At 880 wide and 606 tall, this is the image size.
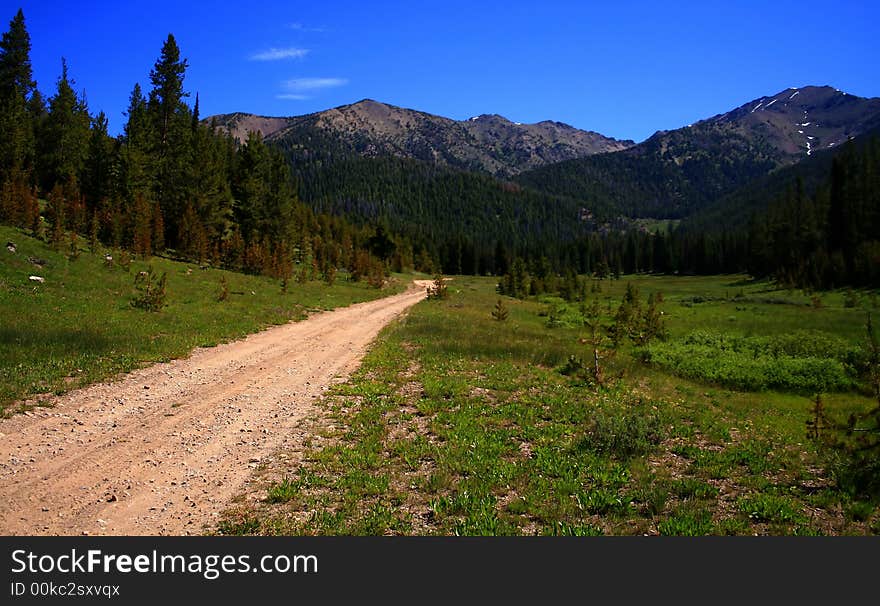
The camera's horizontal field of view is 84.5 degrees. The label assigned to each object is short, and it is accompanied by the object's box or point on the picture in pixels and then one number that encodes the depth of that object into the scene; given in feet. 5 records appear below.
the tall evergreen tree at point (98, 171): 132.67
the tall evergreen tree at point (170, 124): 150.82
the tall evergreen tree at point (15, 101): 131.64
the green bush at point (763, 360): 68.80
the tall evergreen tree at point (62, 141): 161.99
